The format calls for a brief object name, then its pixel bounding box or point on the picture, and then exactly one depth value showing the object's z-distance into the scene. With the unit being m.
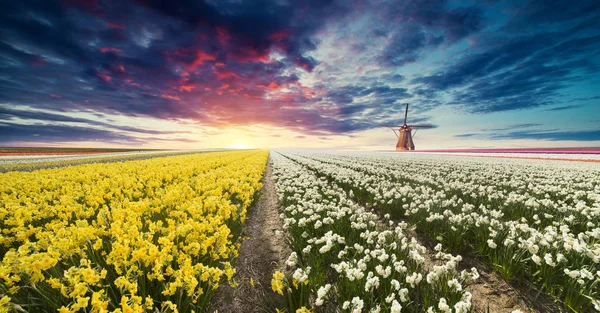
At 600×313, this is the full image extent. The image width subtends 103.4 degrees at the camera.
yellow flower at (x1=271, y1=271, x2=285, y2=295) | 3.29
